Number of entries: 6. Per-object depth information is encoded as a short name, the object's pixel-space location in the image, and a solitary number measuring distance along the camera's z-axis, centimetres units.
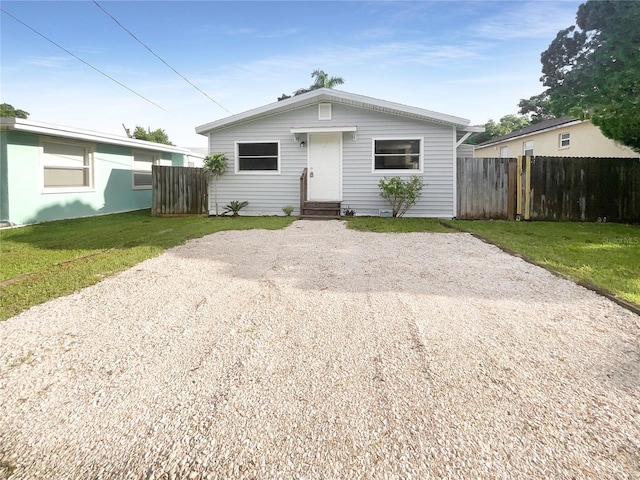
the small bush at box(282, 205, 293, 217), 1161
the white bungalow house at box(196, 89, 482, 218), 1116
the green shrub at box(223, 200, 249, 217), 1191
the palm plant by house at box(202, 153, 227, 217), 1162
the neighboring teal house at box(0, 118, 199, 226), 938
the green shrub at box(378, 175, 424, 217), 1075
